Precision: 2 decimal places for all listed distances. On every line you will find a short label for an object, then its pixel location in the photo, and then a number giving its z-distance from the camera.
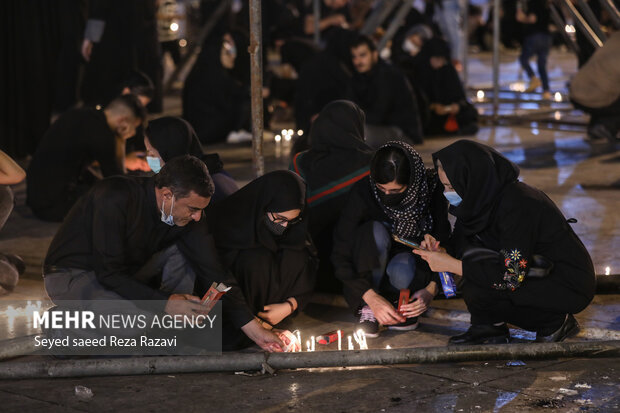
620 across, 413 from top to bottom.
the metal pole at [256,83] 12.00
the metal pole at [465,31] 24.53
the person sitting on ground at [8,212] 10.51
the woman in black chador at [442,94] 20.00
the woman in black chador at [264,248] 9.62
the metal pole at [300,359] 8.34
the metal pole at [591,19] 18.66
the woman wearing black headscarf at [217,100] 19.80
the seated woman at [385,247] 9.66
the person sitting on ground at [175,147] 10.82
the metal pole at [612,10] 17.47
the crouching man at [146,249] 8.79
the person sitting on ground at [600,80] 14.89
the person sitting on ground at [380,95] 17.48
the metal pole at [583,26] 18.58
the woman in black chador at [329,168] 10.84
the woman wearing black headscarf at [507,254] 8.83
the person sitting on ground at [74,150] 13.25
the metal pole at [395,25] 23.03
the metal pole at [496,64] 21.45
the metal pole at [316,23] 24.50
